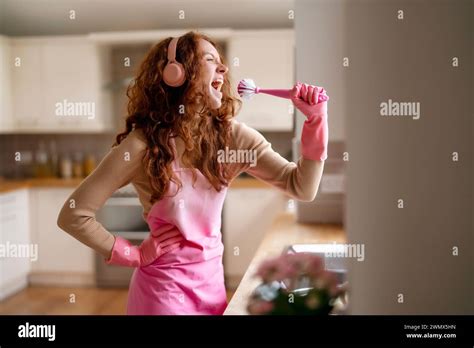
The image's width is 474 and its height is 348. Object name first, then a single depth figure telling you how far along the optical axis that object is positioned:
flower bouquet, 1.00
